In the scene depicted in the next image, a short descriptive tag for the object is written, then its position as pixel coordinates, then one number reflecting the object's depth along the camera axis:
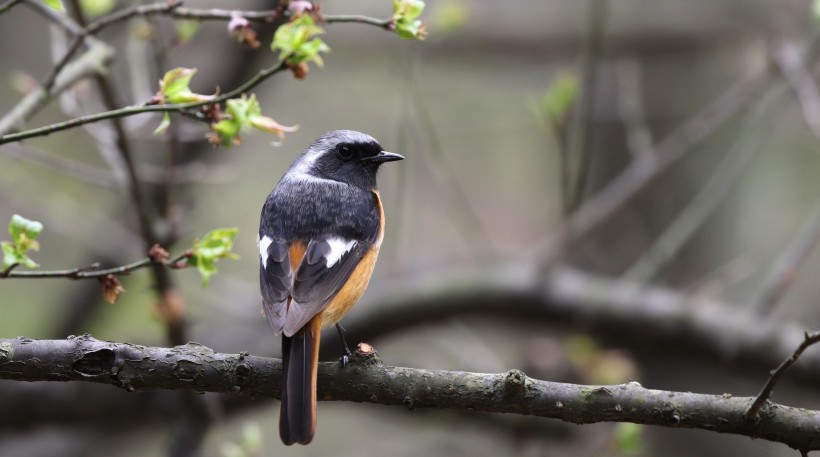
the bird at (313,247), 5.60
